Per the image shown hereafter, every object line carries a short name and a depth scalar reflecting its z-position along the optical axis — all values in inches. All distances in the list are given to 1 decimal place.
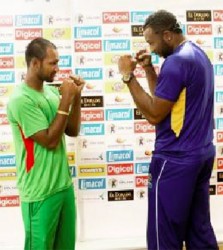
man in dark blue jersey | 66.4
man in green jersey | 69.0
